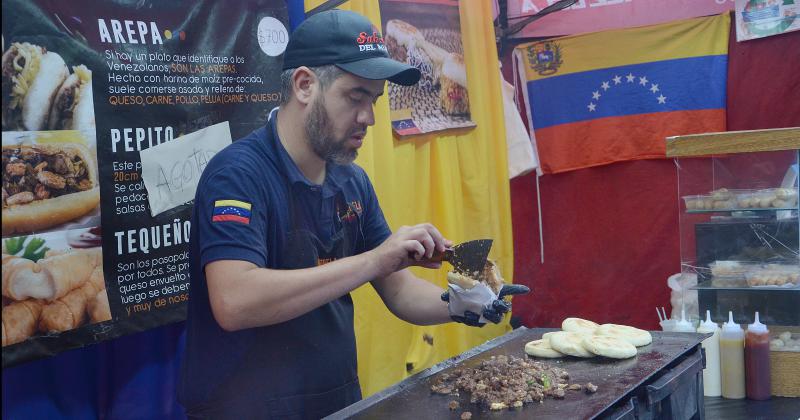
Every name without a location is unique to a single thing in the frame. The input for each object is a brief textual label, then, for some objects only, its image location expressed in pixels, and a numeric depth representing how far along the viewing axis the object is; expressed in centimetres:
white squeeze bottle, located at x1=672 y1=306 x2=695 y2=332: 384
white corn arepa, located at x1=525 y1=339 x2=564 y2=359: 285
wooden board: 370
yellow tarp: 432
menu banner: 257
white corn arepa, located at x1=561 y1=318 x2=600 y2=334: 309
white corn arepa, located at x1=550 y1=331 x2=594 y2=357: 282
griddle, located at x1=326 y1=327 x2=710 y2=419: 219
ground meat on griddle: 229
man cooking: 216
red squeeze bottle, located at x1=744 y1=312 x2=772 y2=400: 355
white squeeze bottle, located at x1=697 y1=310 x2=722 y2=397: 367
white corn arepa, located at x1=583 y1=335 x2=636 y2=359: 276
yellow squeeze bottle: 360
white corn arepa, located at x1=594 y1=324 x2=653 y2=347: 296
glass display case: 374
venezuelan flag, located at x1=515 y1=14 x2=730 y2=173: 570
